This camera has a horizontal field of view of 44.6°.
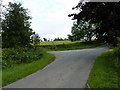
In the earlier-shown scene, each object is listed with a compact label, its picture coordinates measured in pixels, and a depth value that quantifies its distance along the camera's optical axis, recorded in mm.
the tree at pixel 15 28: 23391
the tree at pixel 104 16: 11922
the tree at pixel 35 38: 24212
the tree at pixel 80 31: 42997
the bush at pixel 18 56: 12598
